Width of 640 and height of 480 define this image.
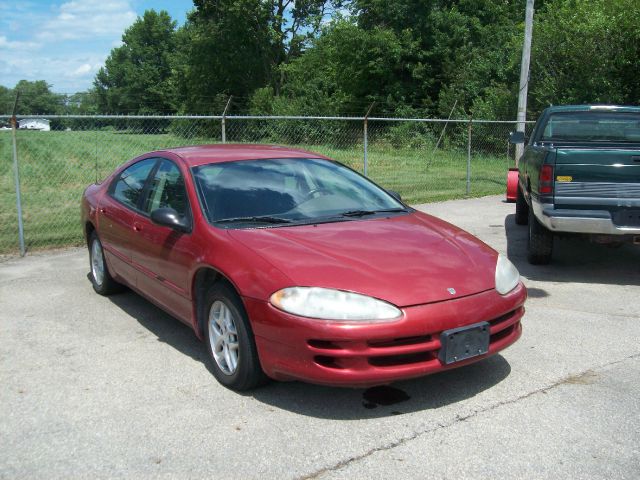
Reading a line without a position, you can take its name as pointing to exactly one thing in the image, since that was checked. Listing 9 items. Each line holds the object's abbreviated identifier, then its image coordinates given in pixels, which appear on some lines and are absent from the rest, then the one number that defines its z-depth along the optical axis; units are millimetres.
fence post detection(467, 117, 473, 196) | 13577
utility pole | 14703
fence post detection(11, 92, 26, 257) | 7680
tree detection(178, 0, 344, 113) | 42500
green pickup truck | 6094
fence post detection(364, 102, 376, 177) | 11064
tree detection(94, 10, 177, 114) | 67000
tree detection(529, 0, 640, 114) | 17844
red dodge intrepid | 3281
